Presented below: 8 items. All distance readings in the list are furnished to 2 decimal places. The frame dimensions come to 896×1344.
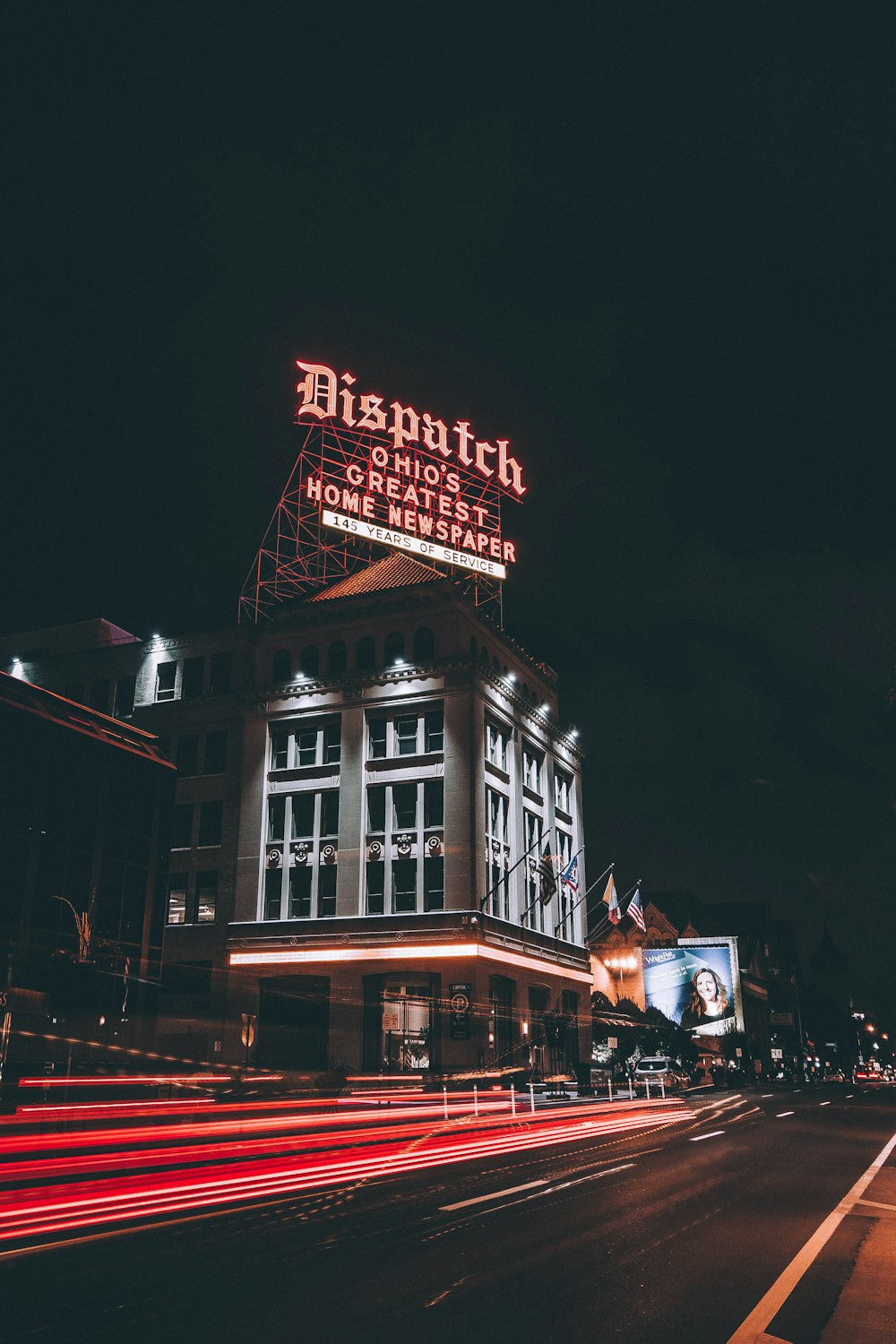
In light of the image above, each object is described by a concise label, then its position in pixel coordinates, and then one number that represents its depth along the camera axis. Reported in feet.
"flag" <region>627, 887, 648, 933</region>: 199.38
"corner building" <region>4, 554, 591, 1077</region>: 170.71
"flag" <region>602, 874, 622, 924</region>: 200.23
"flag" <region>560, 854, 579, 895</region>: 188.24
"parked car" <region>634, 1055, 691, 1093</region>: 157.17
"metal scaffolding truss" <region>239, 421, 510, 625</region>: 190.49
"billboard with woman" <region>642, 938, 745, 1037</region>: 323.98
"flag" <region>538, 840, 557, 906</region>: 193.77
